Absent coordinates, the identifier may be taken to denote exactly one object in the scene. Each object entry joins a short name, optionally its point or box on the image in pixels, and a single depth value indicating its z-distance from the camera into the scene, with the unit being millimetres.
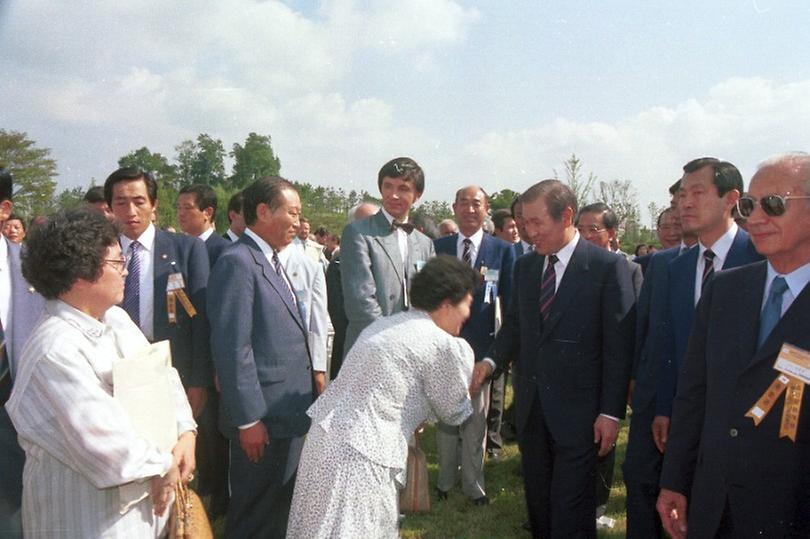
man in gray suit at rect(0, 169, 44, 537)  2609
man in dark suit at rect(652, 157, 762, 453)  3143
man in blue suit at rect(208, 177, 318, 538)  3041
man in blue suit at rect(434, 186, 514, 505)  4805
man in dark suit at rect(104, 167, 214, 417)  3621
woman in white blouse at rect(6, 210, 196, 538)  1957
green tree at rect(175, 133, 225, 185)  42000
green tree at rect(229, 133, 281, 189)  38534
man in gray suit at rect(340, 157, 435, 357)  4059
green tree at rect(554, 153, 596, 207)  14244
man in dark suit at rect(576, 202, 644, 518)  4891
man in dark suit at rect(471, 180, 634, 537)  3400
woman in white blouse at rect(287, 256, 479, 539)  2582
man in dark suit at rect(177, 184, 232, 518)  4570
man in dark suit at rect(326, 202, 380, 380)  5570
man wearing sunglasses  2078
